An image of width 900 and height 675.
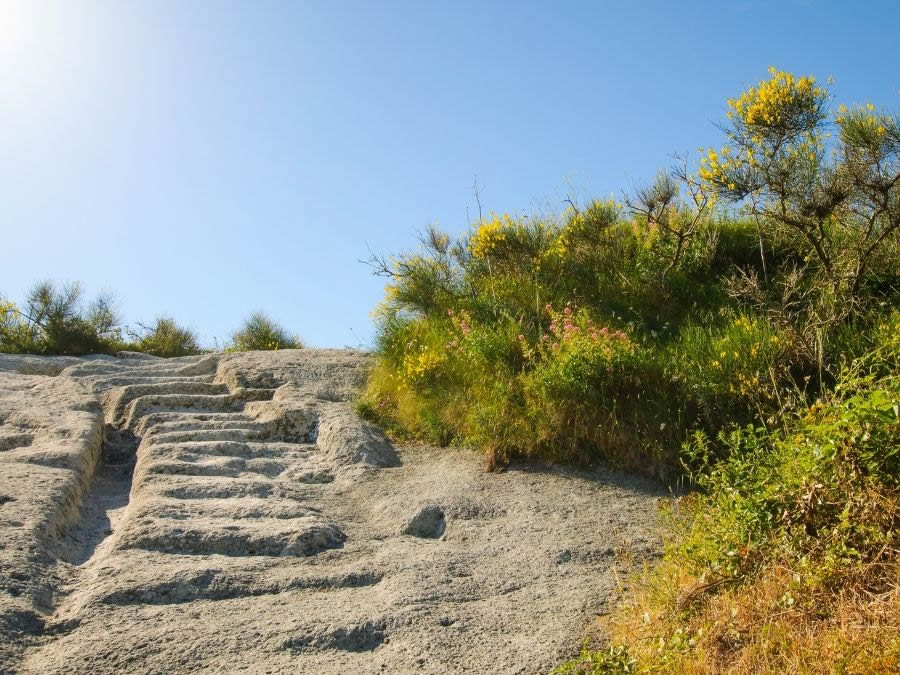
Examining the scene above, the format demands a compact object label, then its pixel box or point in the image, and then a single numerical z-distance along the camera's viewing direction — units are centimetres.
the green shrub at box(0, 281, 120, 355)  1406
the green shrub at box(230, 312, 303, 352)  1461
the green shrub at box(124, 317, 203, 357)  1552
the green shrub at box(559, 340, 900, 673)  316
